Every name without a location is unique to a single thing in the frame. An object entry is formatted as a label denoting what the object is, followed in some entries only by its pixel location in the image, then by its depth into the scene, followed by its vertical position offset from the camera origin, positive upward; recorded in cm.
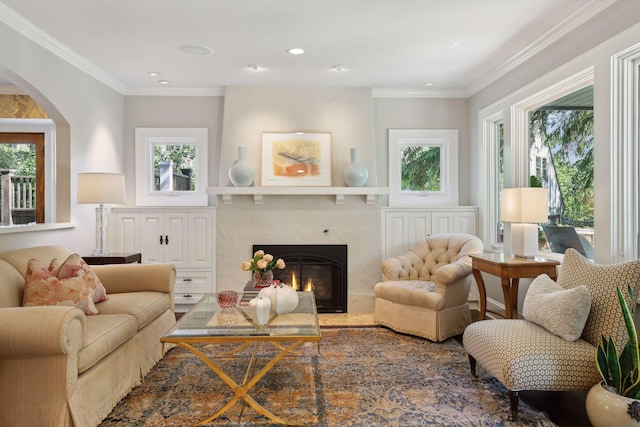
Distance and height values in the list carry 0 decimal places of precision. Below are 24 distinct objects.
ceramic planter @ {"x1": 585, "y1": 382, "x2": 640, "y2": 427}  198 -93
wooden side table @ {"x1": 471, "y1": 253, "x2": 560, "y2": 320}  329 -44
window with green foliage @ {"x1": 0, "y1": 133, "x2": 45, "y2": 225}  520 +46
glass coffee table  227 -65
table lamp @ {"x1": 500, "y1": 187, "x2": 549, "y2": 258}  337 +0
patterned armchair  231 -72
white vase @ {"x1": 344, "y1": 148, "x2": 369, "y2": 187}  479 +46
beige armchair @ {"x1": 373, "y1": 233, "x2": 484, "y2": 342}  372 -69
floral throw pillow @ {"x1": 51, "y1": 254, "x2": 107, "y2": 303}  280 -39
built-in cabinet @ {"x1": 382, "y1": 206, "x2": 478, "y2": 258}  504 -12
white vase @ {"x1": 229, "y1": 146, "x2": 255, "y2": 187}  473 +46
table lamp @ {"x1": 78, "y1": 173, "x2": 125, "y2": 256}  383 +21
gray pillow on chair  241 -56
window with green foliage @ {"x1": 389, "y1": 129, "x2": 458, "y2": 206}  521 +57
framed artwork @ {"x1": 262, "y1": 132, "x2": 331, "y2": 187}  493 +62
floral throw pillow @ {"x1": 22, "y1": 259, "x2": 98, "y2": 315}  255 -46
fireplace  495 -66
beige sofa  199 -74
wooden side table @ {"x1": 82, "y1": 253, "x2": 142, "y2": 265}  389 -41
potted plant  200 -85
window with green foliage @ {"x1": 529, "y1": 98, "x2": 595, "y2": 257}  329 +37
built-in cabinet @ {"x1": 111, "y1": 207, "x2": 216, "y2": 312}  492 -31
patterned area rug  237 -112
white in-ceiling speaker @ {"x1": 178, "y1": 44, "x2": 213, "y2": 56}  375 +146
